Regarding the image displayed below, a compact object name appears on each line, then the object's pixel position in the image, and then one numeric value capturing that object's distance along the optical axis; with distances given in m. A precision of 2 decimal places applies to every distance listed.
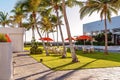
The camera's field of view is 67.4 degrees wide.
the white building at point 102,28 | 16.62
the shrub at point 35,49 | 10.34
